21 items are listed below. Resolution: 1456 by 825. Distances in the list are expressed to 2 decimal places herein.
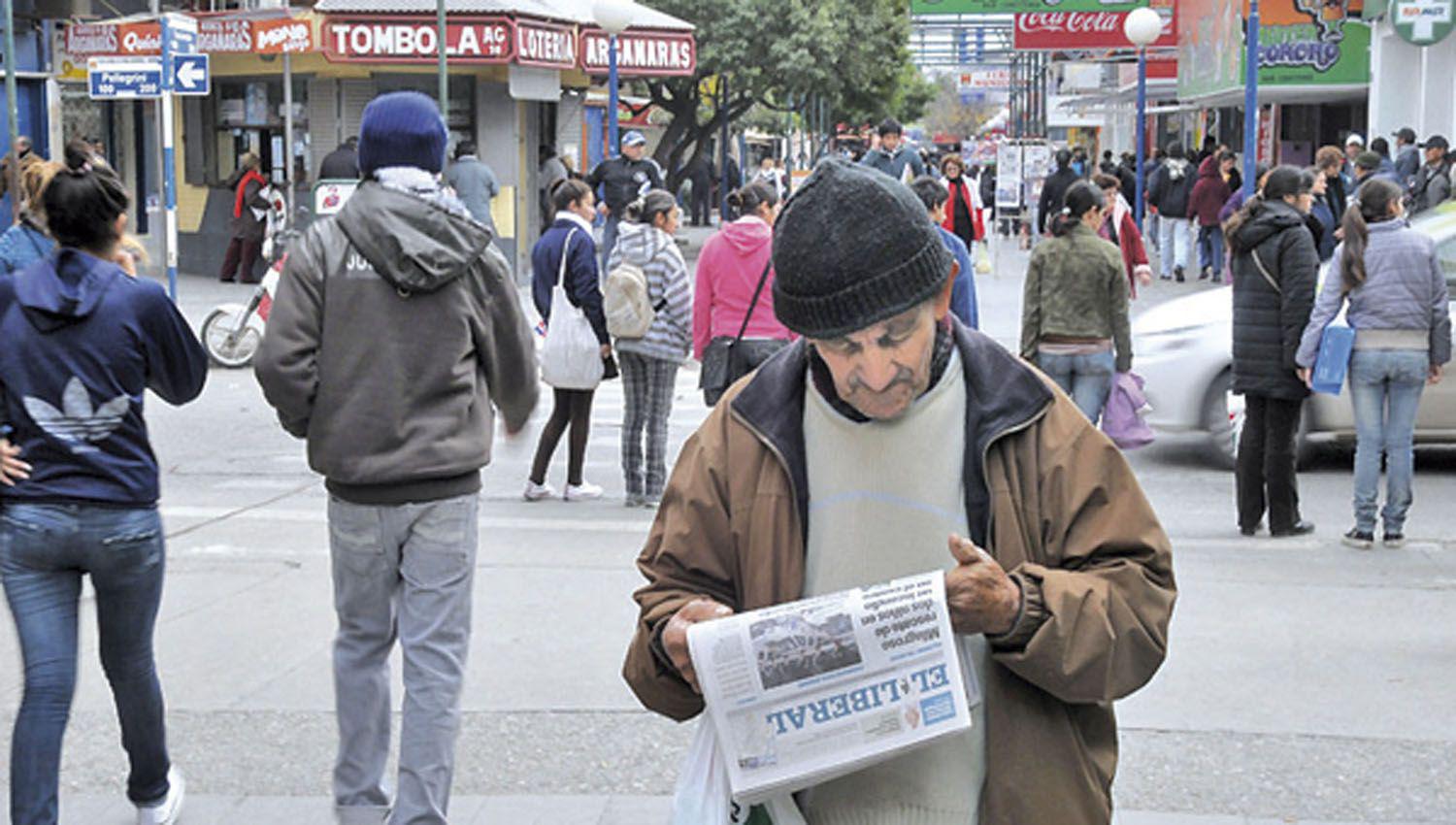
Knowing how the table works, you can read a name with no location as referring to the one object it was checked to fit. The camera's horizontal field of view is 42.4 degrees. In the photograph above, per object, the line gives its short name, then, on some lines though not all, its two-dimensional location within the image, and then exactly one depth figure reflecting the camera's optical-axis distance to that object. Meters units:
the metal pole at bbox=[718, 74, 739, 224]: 37.56
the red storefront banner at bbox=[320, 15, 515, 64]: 23.05
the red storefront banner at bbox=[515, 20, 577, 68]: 23.58
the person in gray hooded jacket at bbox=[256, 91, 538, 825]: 4.61
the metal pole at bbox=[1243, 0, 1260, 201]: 18.08
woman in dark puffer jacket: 9.13
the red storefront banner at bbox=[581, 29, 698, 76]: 25.70
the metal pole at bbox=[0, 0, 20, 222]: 15.71
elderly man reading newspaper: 2.60
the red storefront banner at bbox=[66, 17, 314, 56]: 23.27
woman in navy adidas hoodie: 4.53
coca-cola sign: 34.06
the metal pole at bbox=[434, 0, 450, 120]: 19.79
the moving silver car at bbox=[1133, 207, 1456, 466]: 11.35
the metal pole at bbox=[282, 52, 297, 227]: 22.55
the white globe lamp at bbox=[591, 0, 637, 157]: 20.88
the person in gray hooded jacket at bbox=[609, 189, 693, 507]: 9.93
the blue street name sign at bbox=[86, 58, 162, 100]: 18.05
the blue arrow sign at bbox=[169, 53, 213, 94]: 17.41
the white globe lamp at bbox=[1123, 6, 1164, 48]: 26.84
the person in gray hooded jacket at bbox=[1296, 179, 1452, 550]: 8.89
